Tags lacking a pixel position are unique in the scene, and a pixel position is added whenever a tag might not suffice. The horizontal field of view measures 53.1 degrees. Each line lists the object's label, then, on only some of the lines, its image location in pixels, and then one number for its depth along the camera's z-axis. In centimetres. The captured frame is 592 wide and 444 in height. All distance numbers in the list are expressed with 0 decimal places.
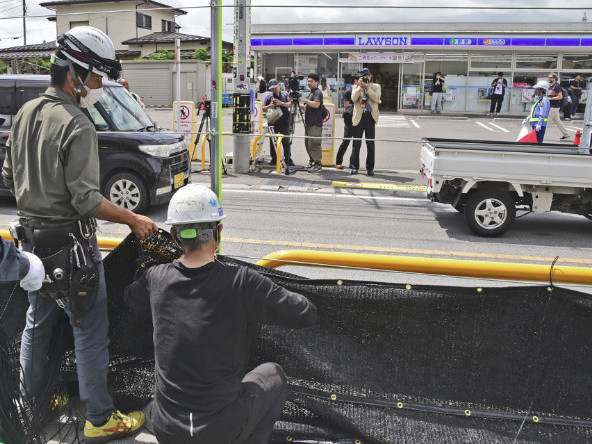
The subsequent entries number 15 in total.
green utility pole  357
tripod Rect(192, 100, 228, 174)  1282
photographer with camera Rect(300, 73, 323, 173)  1299
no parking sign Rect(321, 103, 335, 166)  1412
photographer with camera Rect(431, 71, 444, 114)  2955
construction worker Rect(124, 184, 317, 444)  242
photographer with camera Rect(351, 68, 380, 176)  1259
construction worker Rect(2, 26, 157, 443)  278
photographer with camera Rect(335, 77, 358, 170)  1317
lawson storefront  2920
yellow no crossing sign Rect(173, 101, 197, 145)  1484
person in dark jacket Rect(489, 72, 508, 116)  2839
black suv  899
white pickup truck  779
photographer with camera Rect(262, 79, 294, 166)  1365
